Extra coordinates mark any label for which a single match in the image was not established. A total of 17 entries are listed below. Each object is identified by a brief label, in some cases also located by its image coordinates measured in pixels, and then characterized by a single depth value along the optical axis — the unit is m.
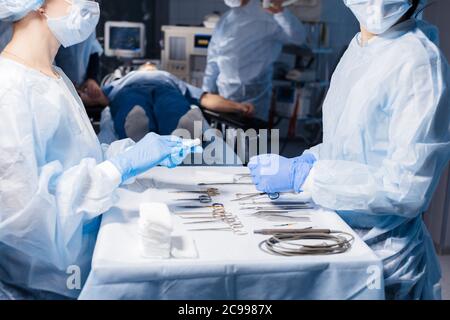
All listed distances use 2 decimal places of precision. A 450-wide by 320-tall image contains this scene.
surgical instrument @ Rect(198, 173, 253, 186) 3.23
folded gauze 2.55
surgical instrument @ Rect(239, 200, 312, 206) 3.03
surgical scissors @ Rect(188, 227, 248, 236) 2.75
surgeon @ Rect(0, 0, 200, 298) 2.74
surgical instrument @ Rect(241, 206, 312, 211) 2.98
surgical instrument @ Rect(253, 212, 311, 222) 2.89
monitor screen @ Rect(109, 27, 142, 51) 6.43
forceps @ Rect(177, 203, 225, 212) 2.95
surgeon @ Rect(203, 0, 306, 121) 6.23
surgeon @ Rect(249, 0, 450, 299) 2.81
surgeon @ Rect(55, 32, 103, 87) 5.28
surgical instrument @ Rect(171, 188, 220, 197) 3.10
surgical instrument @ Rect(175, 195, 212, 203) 3.03
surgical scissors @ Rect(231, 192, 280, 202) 3.07
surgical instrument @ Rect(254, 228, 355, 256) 2.62
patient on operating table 4.78
